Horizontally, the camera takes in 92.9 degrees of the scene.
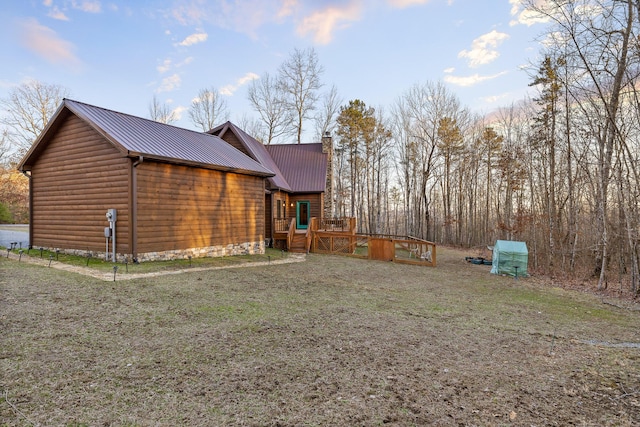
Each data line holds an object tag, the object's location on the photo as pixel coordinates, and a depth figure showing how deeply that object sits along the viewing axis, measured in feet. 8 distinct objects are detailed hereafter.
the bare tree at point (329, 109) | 96.32
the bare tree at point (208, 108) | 100.12
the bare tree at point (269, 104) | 93.97
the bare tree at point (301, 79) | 90.48
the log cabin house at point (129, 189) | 30.76
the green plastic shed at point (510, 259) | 37.76
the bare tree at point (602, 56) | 27.40
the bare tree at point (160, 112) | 101.19
